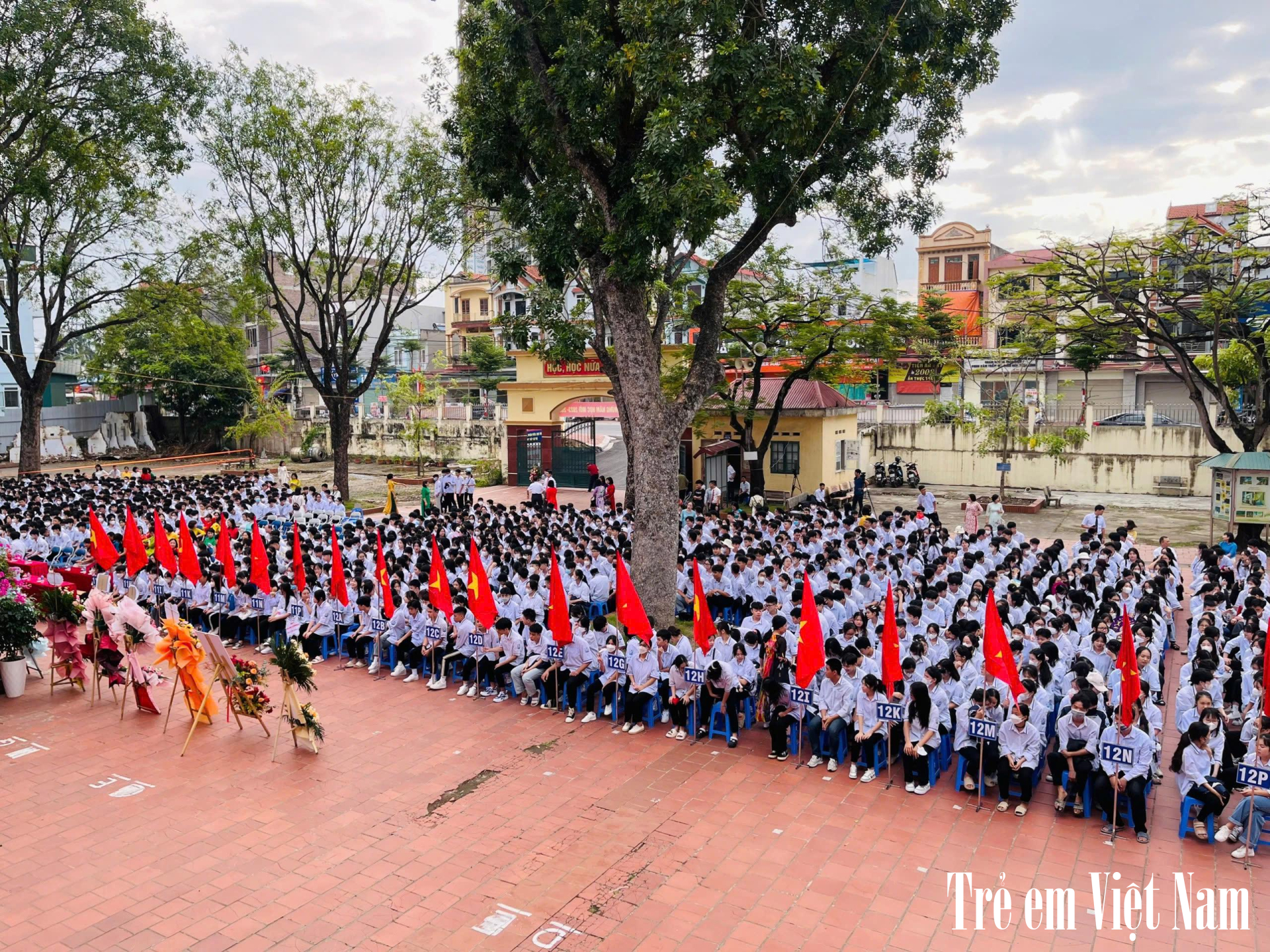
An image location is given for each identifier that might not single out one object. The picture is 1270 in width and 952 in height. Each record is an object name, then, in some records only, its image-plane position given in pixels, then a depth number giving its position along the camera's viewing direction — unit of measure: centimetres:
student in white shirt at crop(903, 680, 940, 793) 808
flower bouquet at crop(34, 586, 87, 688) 1084
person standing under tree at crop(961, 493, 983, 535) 1877
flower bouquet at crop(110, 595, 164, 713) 1028
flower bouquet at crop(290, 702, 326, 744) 910
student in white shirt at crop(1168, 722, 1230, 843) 695
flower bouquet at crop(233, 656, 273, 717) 944
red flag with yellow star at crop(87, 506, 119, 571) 1480
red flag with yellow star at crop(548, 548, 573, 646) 986
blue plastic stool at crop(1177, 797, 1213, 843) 709
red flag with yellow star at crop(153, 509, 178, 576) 1383
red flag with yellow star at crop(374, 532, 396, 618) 1184
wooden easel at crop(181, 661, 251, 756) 923
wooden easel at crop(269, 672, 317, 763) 912
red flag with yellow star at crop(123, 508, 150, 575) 1434
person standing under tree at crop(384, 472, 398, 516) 2295
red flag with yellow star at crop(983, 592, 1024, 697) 818
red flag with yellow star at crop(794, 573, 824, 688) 861
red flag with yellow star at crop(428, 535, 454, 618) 1131
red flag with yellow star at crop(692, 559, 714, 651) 999
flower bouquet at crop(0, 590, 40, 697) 1077
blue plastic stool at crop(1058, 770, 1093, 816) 745
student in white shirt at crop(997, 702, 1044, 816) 768
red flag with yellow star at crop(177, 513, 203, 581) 1326
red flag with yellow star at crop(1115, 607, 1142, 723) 743
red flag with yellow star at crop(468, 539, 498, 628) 1066
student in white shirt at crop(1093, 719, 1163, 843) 713
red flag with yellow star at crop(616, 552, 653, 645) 983
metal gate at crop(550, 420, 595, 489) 2991
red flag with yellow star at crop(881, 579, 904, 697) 831
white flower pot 1089
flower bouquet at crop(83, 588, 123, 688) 1060
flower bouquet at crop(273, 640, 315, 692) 902
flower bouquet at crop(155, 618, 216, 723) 951
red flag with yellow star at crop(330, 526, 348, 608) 1196
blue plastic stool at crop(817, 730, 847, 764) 867
